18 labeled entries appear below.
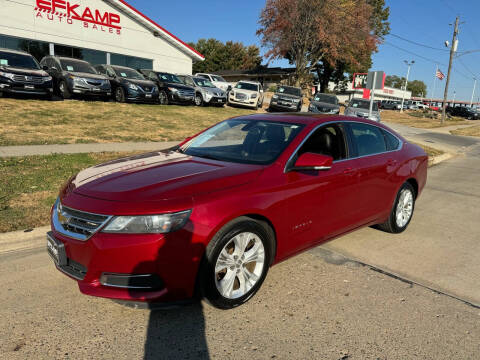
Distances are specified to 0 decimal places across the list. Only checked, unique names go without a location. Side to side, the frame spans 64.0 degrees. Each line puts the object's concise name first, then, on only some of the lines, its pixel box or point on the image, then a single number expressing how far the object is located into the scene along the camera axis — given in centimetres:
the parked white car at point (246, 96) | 2236
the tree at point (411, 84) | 15560
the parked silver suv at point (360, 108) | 2086
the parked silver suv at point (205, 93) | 2030
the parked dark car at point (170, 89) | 1844
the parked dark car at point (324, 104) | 2173
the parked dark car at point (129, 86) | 1647
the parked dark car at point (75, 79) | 1504
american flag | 4449
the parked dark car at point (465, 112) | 4800
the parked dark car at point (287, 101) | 2250
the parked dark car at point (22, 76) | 1309
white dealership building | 2098
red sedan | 266
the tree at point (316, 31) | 3409
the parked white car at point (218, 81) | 2867
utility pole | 3303
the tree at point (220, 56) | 7538
